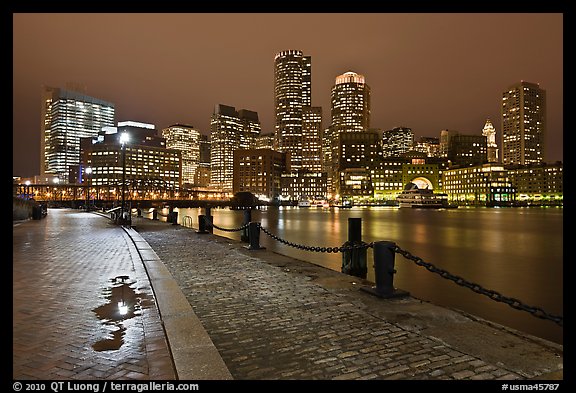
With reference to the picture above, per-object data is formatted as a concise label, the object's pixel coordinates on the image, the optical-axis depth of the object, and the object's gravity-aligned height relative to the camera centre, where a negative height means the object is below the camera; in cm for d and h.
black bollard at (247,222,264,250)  1556 -165
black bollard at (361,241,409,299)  766 -147
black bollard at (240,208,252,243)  1690 -135
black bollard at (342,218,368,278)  1148 -186
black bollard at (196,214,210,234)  2416 -184
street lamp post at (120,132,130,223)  2995 +425
